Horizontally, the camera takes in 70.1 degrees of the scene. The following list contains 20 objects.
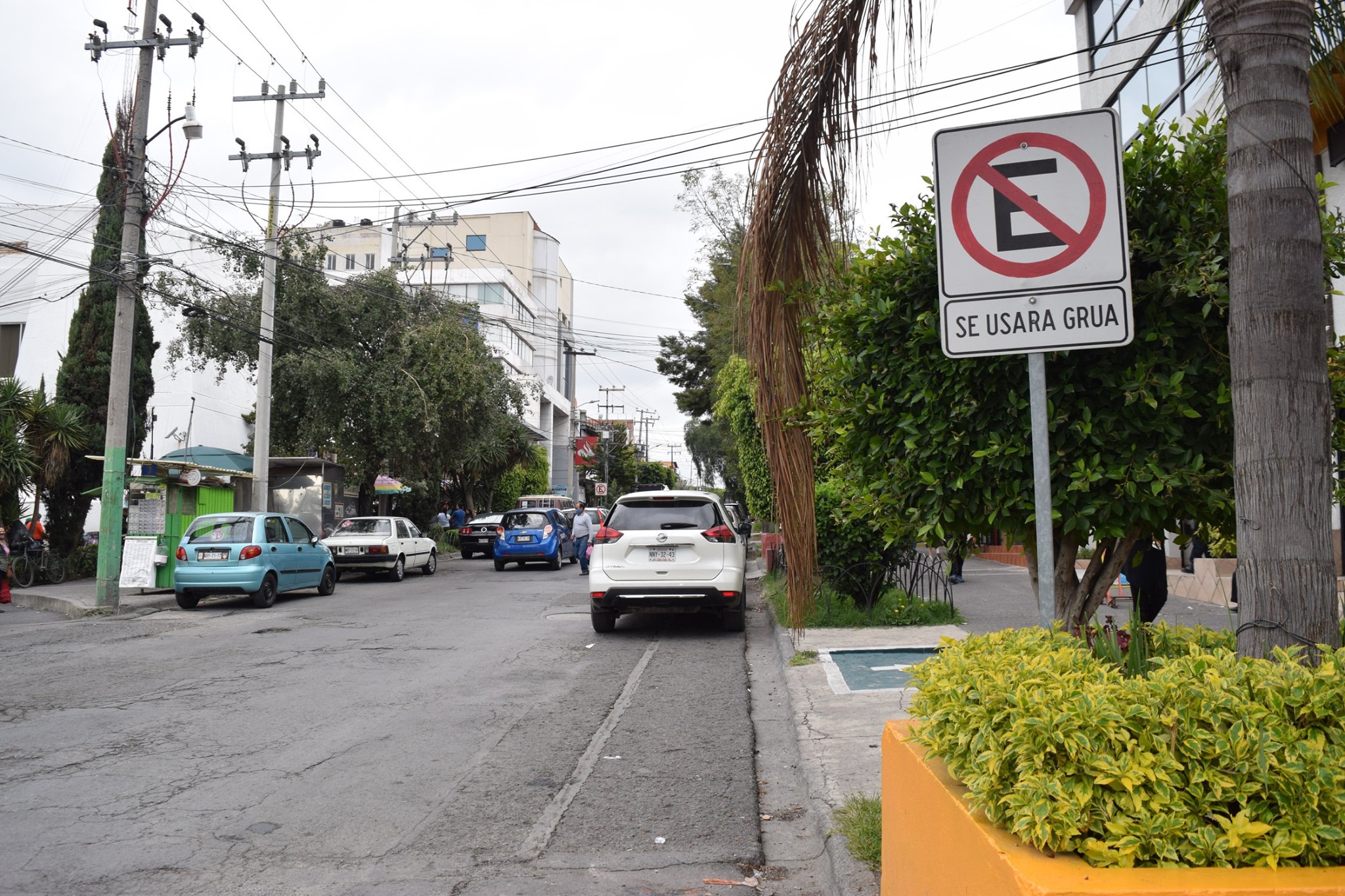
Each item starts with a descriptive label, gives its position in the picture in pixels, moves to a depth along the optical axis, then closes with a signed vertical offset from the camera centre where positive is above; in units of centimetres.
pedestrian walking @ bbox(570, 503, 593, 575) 2294 -2
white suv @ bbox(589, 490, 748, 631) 1140 -38
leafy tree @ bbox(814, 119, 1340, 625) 393 +59
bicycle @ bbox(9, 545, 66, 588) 1916 -77
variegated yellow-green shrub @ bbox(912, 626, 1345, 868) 223 -56
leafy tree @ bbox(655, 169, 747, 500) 2788 +691
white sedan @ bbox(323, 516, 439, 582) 2195 -35
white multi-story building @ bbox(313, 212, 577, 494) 5628 +1682
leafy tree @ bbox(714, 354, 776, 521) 1777 +187
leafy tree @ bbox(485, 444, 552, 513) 5234 +276
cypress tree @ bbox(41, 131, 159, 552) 2128 +381
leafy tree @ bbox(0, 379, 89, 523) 1891 +189
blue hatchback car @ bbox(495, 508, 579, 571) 2480 -20
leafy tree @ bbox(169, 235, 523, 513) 2478 +440
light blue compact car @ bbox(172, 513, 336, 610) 1555 -48
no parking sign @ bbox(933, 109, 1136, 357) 312 +98
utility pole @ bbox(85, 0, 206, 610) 1549 +262
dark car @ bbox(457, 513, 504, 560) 3123 -18
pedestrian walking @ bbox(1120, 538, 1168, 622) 800 -41
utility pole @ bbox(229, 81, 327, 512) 2109 +487
